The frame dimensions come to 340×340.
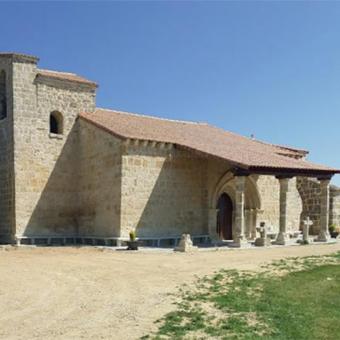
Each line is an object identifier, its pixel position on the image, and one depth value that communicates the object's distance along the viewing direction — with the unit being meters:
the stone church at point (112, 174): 18.62
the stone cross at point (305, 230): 19.71
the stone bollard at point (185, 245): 16.16
